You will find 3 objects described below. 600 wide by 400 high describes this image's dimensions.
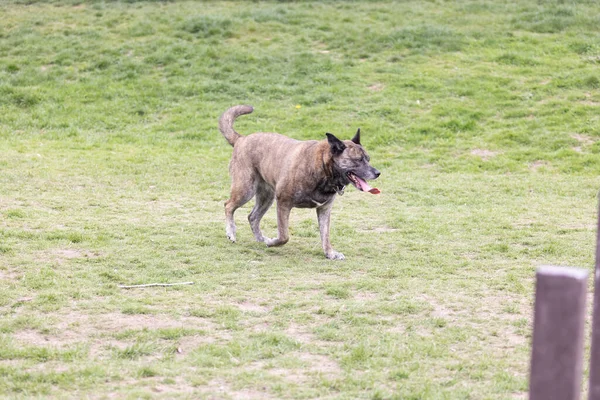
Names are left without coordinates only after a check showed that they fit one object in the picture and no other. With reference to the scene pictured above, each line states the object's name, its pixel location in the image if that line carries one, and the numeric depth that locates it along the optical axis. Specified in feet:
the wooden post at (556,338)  16.11
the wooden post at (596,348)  16.69
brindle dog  55.16
